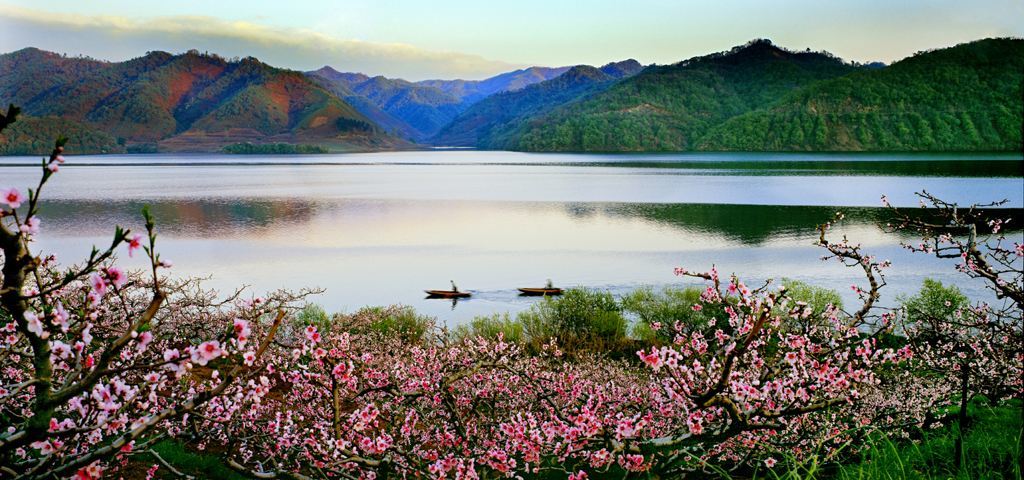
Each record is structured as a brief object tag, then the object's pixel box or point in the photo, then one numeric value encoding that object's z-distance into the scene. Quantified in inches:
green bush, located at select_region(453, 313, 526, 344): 933.8
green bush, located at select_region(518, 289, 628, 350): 956.0
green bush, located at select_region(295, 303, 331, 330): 919.2
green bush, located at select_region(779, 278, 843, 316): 941.3
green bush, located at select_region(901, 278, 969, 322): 952.9
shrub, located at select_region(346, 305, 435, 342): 916.8
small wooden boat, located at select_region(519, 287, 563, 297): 1430.9
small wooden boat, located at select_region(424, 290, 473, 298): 1492.4
